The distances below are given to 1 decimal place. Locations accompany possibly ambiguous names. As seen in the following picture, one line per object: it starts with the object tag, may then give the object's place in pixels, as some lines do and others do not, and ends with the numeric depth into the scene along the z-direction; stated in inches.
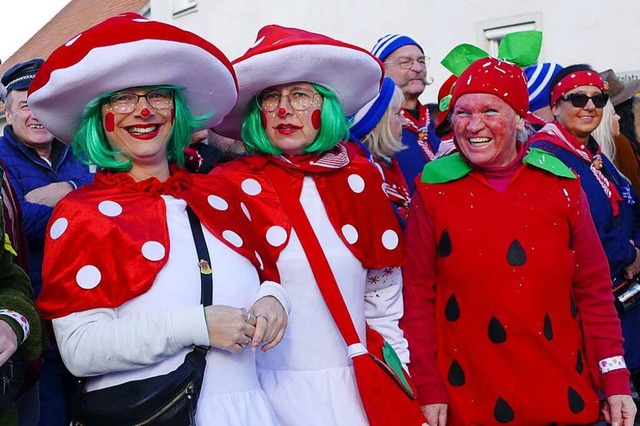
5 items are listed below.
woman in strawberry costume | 127.8
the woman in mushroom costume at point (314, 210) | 123.5
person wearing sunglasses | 179.0
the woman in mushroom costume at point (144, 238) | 98.0
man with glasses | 219.3
